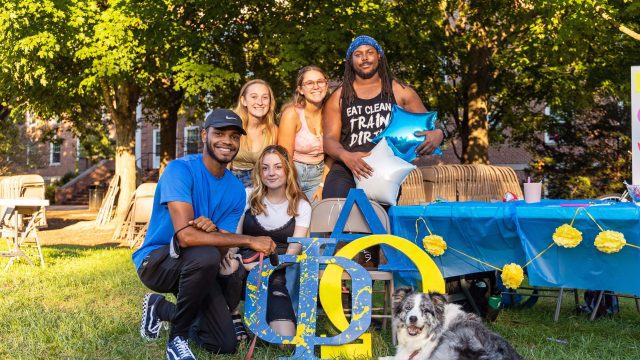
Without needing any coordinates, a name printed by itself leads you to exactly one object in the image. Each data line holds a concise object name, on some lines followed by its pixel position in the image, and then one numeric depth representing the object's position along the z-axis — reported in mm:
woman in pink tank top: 5035
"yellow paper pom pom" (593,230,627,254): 3605
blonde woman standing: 4996
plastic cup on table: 4285
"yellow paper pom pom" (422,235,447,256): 4402
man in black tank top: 4961
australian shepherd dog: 3424
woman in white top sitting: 4527
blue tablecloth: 3719
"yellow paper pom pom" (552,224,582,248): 3758
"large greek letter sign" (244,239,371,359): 3984
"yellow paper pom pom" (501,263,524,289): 3992
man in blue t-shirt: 3879
